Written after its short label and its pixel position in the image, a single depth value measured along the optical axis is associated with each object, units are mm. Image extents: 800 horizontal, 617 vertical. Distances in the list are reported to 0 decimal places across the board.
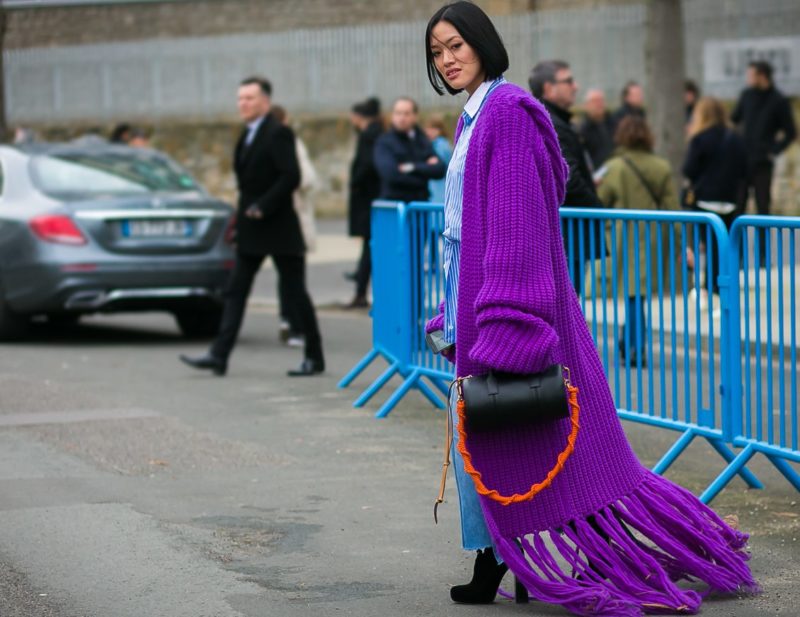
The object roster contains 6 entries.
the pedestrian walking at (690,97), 21702
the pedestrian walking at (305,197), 14461
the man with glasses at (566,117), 9758
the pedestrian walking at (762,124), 17875
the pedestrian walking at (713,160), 14578
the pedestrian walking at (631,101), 18419
